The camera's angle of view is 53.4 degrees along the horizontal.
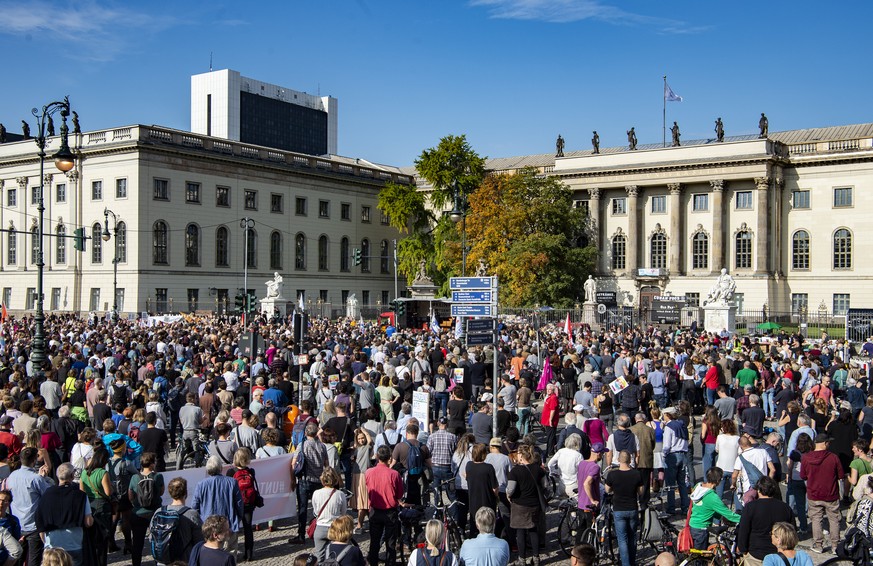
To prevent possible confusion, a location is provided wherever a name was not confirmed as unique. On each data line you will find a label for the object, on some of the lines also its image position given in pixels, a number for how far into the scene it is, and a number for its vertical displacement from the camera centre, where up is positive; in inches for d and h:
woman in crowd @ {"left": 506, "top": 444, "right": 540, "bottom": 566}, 421.1 -98.8
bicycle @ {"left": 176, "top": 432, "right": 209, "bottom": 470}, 548.4 -102.2
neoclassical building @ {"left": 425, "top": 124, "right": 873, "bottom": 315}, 2534.4 +241.4
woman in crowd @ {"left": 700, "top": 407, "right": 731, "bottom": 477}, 561.6 -90.2
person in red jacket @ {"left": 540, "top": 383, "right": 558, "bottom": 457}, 666.2 -88.6
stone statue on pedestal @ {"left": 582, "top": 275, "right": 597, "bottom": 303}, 2128.9 +15.3
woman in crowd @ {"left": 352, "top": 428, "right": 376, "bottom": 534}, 451.8 -91.2
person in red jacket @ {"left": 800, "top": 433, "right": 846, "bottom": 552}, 467.2 -99.7
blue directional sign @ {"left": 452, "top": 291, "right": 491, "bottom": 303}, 605.0 -0.8
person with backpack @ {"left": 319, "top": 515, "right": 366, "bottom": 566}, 311.0 -90.5
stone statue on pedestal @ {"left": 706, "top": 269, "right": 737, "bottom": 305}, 1712.6 +13.1
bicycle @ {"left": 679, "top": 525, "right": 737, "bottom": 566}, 367.2 -112.6
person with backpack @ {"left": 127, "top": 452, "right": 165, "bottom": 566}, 404.8 -95.7
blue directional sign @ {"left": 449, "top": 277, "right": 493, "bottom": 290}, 610.9 +9.2
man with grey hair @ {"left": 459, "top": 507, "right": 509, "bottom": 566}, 327.9 -95.5
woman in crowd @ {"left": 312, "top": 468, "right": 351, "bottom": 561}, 384.5 -93.6
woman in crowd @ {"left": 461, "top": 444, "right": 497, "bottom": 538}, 427.2 -92.0
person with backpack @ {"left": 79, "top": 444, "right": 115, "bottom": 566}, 409.1 -90.4
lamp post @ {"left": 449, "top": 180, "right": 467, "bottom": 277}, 1042.3 +102.9
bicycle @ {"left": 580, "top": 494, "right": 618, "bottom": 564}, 442.6 -122.0
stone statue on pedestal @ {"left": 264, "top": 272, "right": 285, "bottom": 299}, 2103.8 +18.0
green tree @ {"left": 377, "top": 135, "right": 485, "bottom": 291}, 2652.6 +290.7
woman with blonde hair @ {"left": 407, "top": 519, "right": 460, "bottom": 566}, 311.1 -91.6
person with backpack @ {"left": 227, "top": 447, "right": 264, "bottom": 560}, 429.4 -93.5
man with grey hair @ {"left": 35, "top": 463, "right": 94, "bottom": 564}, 360.2 -91.7
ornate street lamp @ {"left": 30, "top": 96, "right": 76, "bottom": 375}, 861.8 +126.8
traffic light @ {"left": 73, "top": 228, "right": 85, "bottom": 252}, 1445.4 +95.2
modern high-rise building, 5994.1 +1318.5
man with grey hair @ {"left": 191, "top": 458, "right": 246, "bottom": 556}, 392.2 -91.2
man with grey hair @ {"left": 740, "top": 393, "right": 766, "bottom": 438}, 613.9 -87.9
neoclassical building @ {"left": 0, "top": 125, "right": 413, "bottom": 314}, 2340.1 +218.0
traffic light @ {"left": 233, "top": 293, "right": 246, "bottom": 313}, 1229.3 -8.2
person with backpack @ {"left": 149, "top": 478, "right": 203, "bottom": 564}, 346.6 -94.5
